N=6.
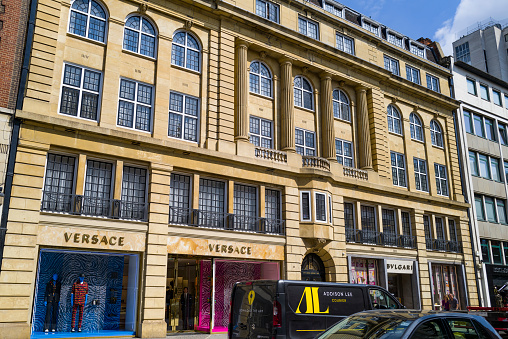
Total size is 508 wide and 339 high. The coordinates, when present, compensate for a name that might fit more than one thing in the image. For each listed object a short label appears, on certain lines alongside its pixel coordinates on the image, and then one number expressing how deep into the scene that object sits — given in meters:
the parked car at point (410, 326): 6.27
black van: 11.31
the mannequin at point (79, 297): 17.70
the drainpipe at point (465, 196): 34.33
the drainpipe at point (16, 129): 16.53
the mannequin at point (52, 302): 17.14
